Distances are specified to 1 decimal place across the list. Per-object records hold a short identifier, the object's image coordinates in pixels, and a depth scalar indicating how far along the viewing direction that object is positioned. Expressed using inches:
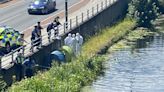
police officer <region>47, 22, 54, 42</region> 1393.9
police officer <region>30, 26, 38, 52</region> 1317.7
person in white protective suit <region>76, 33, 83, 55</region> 1415.1
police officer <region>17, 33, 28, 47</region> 1331.2
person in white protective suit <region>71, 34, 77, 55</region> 1400.1
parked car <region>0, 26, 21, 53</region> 1301.7
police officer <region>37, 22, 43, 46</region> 1310.3
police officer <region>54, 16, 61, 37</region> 1425.9
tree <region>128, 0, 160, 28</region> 2073.1
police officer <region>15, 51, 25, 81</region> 1128.8
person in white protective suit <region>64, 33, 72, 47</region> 1409.3
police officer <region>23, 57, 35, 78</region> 1145.4
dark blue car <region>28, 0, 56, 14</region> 1919.3
